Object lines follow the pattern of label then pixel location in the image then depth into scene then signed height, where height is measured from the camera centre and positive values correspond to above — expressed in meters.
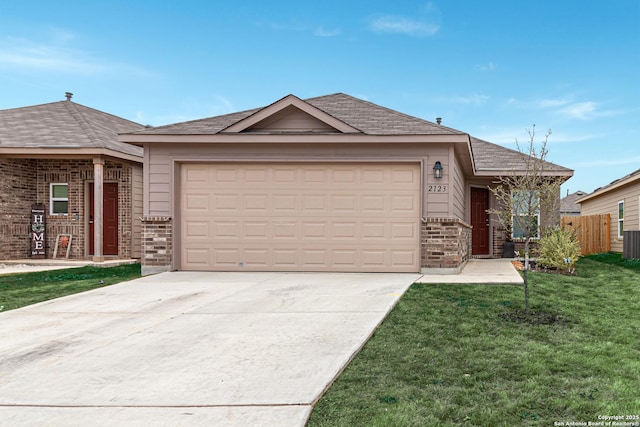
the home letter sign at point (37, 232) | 15.97 -0.36
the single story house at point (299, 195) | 11.34 +0.57
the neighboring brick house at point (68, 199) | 15.56 +0.65
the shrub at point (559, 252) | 12.06 -0.72
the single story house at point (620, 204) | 19.64 +0.72
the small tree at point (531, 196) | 6.97 +0.37
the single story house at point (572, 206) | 43.43 +1.23
